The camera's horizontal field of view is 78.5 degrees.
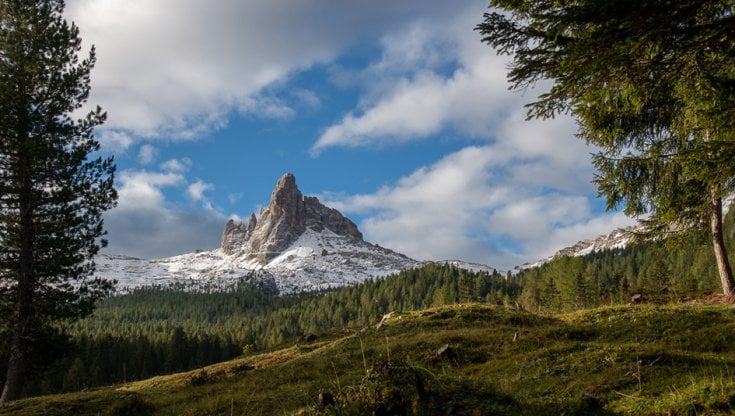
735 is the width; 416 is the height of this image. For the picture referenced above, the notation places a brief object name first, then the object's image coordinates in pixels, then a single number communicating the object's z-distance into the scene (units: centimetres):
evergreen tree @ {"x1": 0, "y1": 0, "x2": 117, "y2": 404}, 1994
